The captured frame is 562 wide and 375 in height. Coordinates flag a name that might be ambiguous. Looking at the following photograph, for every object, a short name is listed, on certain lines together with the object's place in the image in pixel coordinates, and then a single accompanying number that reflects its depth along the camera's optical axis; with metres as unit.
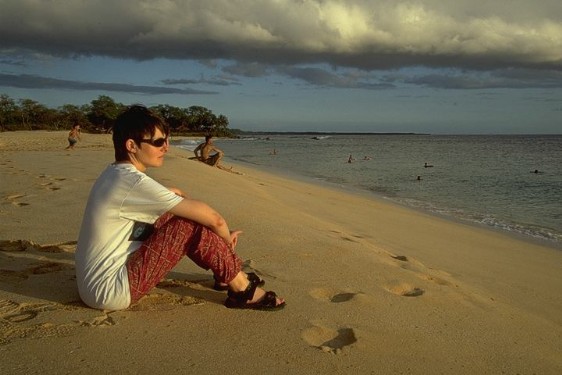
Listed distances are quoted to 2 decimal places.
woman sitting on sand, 2.72
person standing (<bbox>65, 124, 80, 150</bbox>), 21.07
